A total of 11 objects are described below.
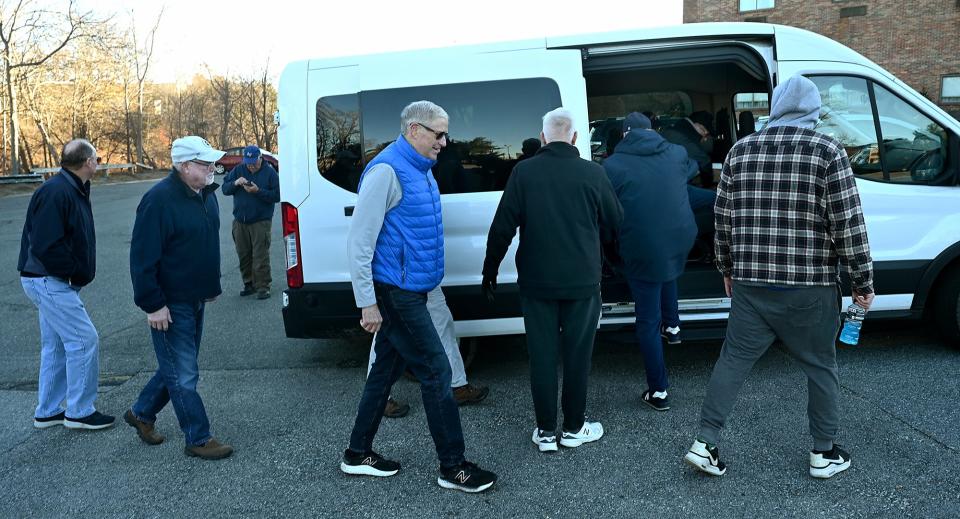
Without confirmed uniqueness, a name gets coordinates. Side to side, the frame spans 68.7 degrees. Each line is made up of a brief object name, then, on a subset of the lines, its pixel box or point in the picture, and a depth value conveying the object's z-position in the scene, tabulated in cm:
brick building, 2792
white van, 455
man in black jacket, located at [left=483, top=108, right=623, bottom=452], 345
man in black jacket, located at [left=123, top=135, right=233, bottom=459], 356
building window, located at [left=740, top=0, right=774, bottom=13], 3022
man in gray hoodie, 307
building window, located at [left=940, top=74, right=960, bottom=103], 2791
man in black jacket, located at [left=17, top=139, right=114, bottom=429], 400
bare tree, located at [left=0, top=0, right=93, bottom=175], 2641
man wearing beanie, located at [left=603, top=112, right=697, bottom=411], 407
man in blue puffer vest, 319
